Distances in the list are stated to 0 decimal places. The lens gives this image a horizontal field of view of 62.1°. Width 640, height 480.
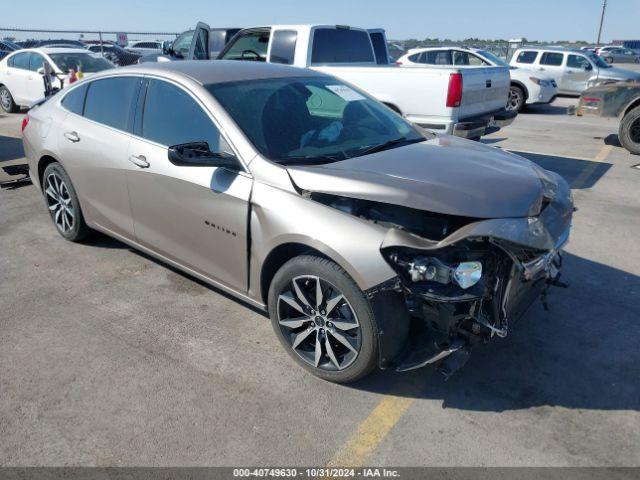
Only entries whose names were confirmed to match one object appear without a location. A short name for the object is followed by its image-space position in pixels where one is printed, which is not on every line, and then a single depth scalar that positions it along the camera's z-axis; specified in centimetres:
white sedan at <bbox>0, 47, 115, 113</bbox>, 1259
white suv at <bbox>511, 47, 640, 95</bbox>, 1709
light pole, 5711
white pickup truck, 697
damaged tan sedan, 275
